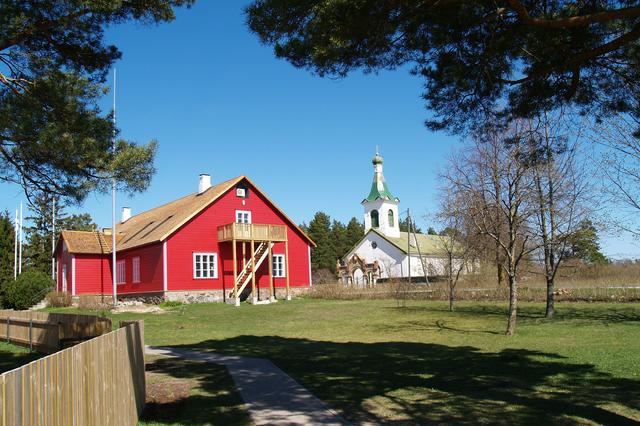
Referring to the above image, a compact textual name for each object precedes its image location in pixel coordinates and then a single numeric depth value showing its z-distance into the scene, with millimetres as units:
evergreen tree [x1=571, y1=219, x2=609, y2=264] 19797
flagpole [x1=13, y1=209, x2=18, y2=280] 45041
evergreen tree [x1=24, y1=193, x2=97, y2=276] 60688
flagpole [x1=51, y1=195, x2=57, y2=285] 45394
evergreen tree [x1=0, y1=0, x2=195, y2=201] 8805
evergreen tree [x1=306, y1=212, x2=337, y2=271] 87500
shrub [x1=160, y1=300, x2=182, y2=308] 30638
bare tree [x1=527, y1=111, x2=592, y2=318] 19203
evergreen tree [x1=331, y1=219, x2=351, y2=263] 91188
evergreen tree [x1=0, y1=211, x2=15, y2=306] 37000
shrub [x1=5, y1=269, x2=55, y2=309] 32844
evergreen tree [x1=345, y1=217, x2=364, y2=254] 93625
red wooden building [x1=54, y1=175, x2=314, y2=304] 33250
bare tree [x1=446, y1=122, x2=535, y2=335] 15656
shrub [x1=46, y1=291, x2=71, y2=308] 33909
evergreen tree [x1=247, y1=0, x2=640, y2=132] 7125
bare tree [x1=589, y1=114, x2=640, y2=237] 17431
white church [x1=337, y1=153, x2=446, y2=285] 60844
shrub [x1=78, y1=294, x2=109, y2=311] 30861
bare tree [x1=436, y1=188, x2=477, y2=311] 19180
